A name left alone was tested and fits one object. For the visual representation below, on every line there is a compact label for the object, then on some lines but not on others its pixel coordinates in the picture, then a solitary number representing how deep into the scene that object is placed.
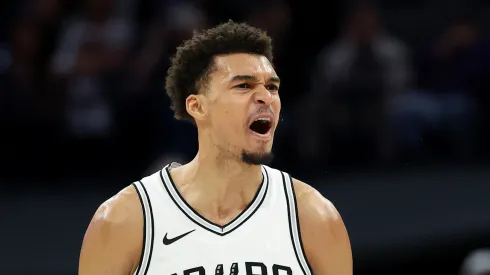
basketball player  6.56
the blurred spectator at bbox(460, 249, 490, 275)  10.36
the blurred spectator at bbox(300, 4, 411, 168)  14.13
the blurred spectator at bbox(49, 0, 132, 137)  14.35
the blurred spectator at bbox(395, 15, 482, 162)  14.49
